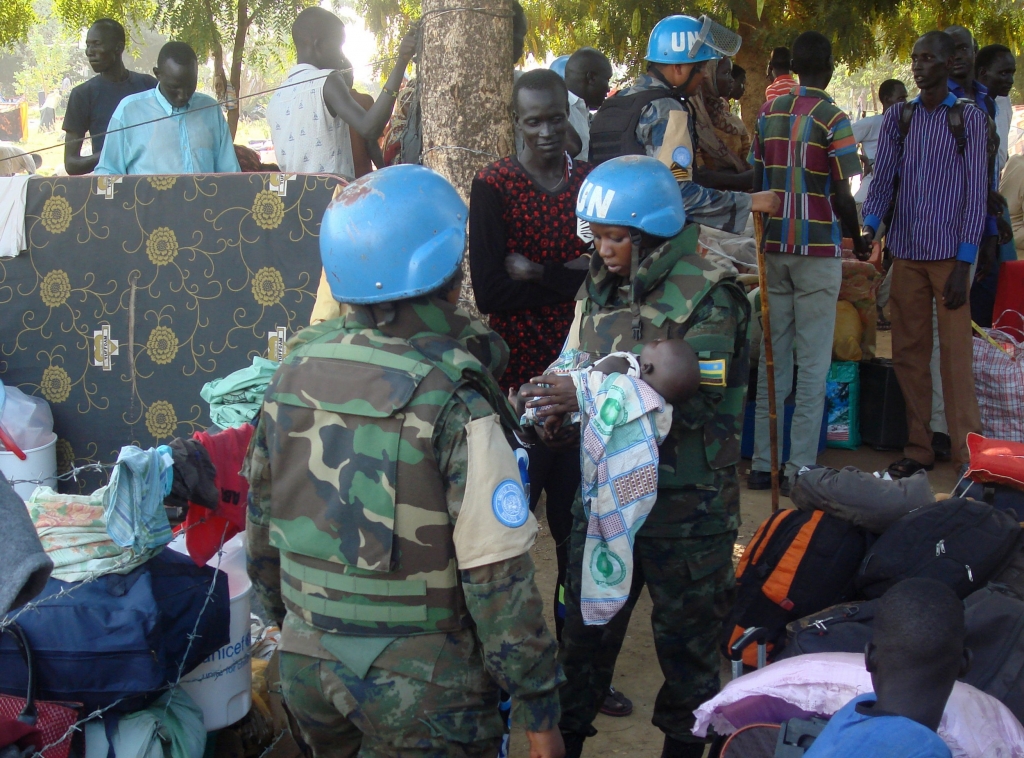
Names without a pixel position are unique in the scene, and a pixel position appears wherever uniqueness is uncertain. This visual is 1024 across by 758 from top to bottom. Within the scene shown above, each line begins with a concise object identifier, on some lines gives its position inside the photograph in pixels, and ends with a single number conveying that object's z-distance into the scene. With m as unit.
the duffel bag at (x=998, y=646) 2.78
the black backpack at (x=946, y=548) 3.37
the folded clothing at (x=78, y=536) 2.71
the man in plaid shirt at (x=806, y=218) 5.13
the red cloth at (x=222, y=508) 3.00
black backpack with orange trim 3.60
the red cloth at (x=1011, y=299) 6.41
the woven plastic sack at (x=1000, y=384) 5.67
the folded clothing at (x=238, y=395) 3.41
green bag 6.11
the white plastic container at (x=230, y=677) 2.96
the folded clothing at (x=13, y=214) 4.65
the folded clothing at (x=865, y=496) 3.68
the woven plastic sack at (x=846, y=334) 6.07
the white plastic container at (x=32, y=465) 4.41
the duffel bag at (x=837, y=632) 3.13
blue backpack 2.60
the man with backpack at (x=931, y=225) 5.16
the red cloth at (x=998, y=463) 3.75
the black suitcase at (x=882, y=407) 6.04
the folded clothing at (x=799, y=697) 2.31
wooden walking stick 4.24
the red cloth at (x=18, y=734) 1.90
